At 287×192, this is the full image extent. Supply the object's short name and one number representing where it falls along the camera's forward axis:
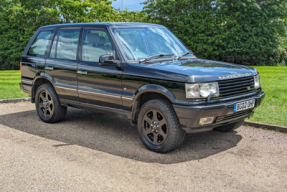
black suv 5.07
